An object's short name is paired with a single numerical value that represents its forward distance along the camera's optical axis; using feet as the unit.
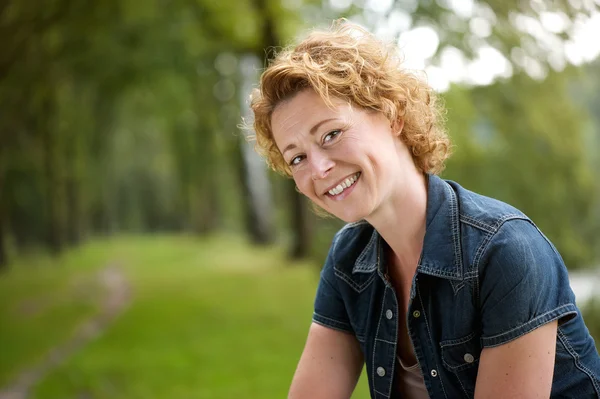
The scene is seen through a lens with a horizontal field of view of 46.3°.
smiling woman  4.62
